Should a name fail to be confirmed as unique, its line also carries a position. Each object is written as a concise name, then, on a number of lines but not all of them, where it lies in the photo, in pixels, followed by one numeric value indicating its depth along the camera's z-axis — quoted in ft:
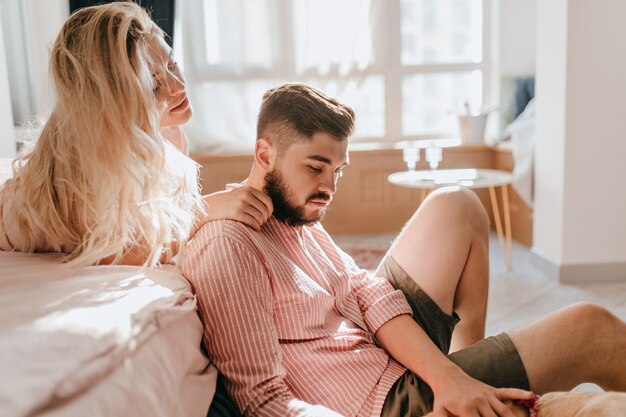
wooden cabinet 13.71
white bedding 1.93
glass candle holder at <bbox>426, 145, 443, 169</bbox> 10.69
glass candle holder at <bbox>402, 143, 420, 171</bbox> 10.73
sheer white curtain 13.88
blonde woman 3.29
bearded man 3.21
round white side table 9.87
